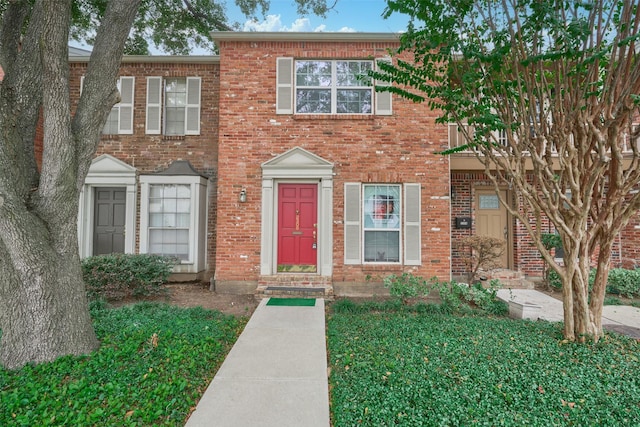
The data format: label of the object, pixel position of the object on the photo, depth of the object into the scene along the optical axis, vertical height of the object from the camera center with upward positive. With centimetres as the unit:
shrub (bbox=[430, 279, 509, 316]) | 539 -127
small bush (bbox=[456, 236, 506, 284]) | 662 -46
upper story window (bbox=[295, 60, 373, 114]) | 680 +293
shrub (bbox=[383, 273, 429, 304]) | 549 -110
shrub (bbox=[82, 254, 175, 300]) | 560 -97
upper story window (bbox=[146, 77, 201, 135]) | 757 +283
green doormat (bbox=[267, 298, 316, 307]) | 564 -144
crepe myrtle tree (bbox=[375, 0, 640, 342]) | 356 +146
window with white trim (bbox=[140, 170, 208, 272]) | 711 +19
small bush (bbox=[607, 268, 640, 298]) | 679 -122
